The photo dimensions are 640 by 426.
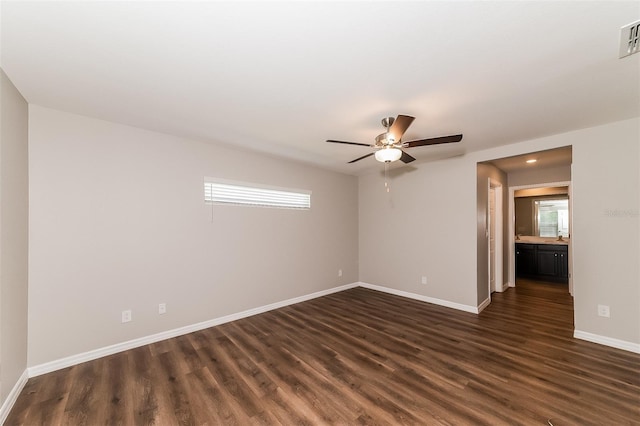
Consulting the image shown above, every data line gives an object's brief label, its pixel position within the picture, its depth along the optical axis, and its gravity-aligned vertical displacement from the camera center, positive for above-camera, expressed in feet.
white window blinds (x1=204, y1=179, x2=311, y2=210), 11.45 +1.00
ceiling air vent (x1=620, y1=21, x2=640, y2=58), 4.81 +3.46
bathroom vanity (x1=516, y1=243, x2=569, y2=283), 18.43 -3.76
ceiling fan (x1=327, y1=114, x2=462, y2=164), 8.11 +2.40
